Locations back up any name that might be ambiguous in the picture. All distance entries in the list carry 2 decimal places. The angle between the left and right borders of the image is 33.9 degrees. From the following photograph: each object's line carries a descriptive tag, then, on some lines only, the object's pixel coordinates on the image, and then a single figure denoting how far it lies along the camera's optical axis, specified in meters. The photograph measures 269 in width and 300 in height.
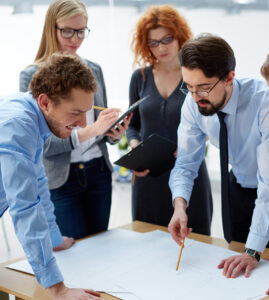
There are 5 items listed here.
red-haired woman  2.14
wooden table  1.32
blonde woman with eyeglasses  1.91
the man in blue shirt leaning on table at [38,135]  1.18
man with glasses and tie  1.50
